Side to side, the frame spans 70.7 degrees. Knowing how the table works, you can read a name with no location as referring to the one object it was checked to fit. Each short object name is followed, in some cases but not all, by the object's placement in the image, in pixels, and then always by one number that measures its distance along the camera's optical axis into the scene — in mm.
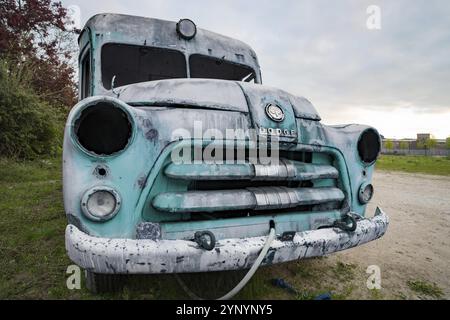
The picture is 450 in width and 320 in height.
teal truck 1679
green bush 8586
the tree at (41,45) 10227
